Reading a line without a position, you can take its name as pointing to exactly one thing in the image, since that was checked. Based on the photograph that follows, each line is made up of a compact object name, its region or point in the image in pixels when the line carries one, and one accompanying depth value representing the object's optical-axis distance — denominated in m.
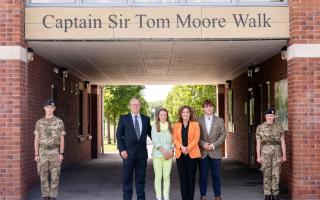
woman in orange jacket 8.73
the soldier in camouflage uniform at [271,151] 9.04
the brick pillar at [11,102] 9.59
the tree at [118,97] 37.84
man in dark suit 8.77
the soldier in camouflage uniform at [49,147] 8.79
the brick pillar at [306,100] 9.73
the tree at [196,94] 33.72
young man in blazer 9.08
